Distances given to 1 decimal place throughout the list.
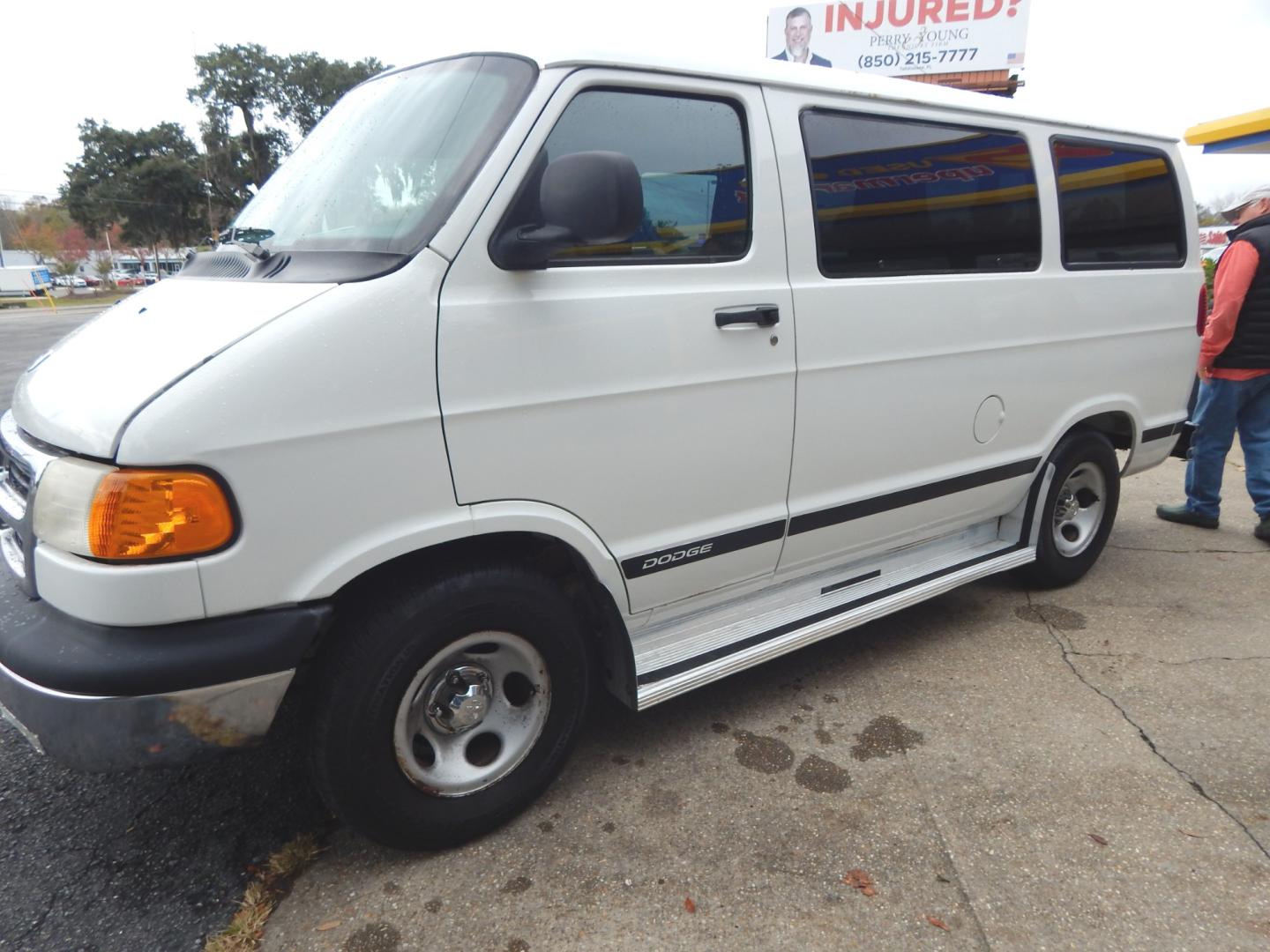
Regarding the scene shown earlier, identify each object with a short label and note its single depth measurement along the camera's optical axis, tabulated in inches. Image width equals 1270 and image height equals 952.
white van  68.7
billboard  666.2
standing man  175.3
